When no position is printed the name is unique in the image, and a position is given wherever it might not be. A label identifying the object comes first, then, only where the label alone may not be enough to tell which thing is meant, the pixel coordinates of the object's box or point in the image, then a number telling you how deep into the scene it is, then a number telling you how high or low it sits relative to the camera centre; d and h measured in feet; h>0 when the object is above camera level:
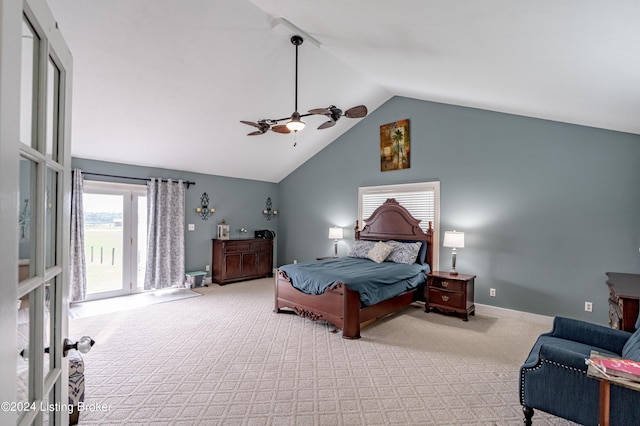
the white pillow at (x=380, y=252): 17.02 -2.17
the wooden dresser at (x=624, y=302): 8.09 -2.33
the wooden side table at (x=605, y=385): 4.39 -2.44
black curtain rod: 16.93 +1.89
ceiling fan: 11.31 +3.64
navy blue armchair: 5.66 -3.40
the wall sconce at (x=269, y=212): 25.58 -0.04
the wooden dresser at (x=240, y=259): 21.22 -3.49
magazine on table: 4.49 -2.28
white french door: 1.97 -0.01
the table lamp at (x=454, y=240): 14.97 -1.26
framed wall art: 18.48 +4.14
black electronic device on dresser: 24.18 -1.79
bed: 12.18 -3.34
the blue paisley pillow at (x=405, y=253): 16.67 -2.18
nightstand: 14.38 -3.80
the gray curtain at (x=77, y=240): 15.89 -1.63
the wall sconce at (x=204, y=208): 21.54 +0.16
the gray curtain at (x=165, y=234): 18.89 -1.52
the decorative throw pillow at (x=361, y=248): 18.36 -2.17
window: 17.26 +0.85
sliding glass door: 17.01 -1.63
